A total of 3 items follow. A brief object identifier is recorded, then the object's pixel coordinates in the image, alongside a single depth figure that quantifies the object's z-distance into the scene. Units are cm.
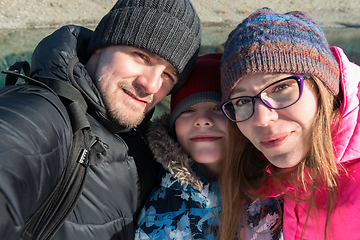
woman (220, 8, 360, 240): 55
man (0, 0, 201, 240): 44
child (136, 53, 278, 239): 68
